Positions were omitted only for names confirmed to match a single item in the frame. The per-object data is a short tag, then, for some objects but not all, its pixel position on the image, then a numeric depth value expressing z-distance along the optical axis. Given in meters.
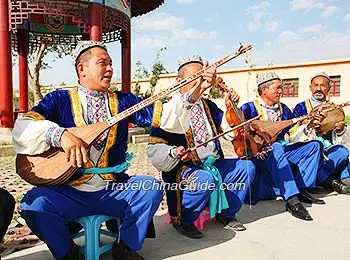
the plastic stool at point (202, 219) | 3.49
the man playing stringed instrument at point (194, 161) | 2.94
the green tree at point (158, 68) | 24.12
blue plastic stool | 2.67
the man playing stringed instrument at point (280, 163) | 3.96
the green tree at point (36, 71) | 16.12
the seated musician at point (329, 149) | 4.73
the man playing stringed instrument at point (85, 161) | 2.51
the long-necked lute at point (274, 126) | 3.89
